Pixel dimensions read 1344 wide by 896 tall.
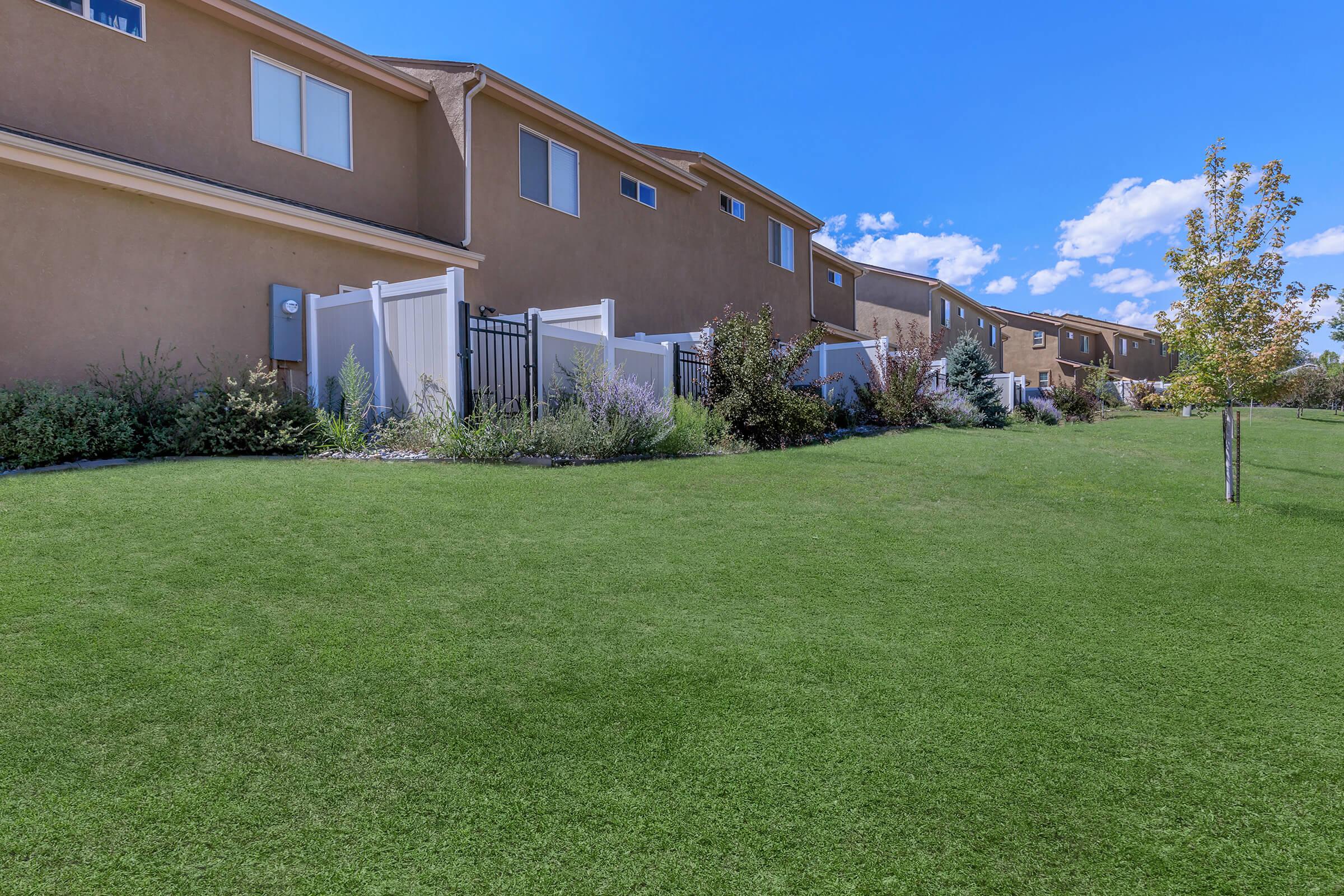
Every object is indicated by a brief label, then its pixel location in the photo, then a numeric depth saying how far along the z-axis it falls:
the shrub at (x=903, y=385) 17.59
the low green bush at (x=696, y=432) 11.19
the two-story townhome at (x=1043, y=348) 47.41
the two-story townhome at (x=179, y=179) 9.06
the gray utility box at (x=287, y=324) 11.16
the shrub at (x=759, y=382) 12.95
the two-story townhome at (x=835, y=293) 28.16
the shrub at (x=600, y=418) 9.79
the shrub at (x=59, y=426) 7.68
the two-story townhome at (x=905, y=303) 35.31
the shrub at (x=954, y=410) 18.67
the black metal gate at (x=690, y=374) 13.80
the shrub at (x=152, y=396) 8.82
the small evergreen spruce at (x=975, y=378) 21.58
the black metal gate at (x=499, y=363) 10.02
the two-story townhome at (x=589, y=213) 13.92
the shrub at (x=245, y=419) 9.04
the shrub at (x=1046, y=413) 25.28
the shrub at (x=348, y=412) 9.59
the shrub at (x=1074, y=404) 28.78
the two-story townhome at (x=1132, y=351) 51.69
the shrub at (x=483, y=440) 9.24
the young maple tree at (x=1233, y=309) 7.62
